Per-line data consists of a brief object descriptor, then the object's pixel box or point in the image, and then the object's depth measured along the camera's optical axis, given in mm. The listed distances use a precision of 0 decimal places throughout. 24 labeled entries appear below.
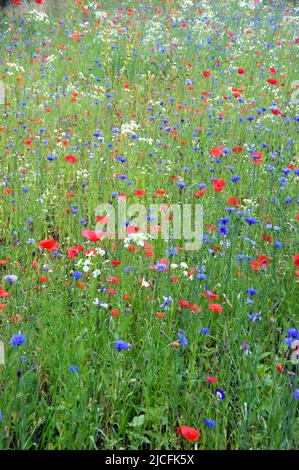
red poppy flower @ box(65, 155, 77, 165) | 3697
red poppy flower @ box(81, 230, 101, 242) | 2408
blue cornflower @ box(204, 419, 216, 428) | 1774
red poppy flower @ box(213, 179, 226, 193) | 2885
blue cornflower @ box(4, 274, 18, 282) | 2193
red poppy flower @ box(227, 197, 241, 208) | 2911
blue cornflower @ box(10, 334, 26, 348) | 1883
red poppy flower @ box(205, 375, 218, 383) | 1961
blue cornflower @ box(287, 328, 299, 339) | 2043
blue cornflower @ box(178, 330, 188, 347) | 2129
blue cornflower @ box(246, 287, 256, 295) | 2374
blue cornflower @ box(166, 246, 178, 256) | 2646
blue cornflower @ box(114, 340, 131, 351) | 1948
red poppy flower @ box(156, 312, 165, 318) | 2282
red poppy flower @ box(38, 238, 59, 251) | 2201
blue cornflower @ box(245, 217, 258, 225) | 2742
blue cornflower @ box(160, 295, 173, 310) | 2431
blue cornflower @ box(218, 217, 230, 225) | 2775
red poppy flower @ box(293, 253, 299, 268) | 2199
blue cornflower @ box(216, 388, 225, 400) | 1941
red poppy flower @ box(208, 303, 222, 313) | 2256
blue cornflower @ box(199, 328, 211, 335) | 2220
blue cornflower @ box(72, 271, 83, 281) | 2352
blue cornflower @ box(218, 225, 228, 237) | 2723
